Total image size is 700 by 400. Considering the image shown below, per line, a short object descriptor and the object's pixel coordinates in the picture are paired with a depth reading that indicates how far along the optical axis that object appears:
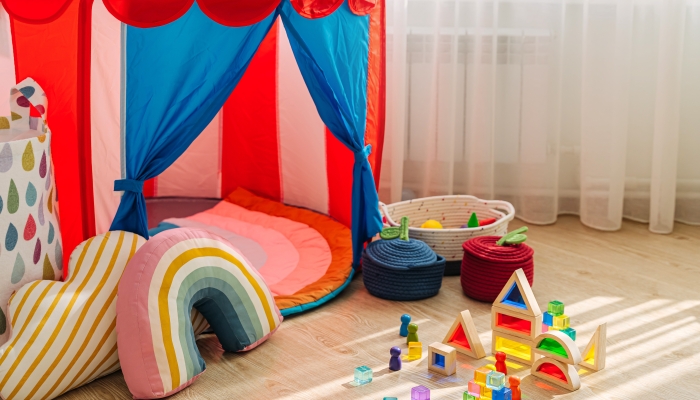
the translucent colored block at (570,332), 2.00
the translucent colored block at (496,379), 1.75
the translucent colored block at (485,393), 1.79
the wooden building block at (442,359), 1.94
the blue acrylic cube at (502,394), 1.74
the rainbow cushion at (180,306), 1.81
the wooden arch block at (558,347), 1.87
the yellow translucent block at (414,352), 2.05
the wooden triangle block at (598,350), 1.96
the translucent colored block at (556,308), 2.05
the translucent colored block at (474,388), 1.79
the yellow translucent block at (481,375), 1.80
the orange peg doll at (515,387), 1.79
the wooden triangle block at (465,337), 2.04
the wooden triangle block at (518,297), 1.99
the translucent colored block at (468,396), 1.77
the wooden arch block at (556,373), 1.87
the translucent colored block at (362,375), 1.90
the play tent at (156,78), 2.05
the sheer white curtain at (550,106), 3.20
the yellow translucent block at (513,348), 2.04
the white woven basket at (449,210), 2.86
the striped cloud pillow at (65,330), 1.74
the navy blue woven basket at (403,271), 2.42
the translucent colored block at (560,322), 2.03
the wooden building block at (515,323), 1.99
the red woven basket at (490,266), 2.40
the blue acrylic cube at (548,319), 2.05
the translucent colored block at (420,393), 1.76
